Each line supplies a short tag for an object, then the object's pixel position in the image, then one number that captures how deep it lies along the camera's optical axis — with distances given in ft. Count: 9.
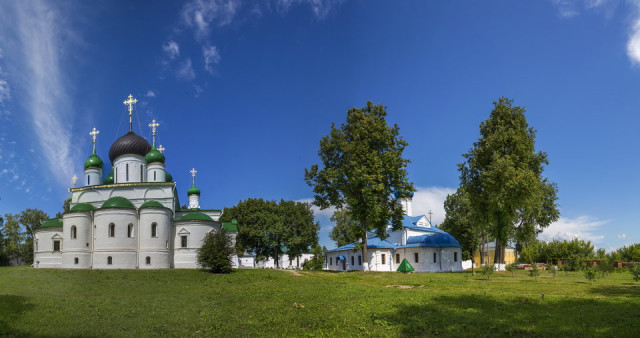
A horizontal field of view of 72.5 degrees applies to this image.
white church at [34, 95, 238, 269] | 110.63
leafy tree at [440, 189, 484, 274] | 178.19
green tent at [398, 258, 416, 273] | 126.60
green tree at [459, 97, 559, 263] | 102.83
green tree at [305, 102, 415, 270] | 102.22
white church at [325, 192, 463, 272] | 144.56
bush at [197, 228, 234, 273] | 99.35
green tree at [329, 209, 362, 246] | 204.77
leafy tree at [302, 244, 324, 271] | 197.67
